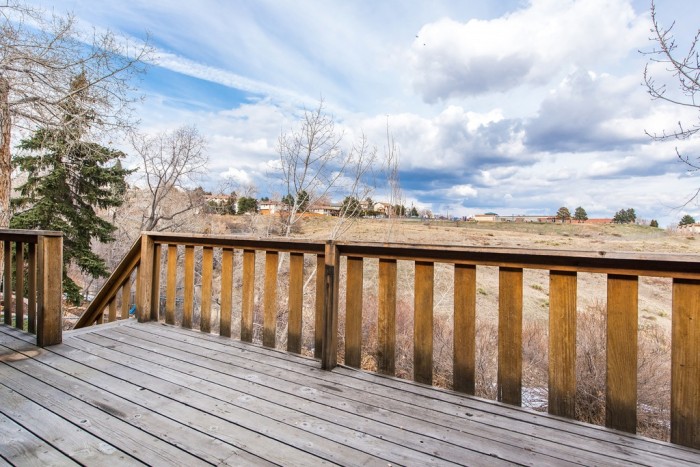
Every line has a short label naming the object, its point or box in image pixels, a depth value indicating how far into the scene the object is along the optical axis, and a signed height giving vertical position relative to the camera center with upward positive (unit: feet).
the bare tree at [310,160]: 25.00 +4.82
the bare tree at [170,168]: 37.37 +6.35
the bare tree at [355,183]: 24.93 +3.24
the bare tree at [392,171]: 24.63 +4.07
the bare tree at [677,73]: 12.49 +5.62
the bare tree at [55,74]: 23.21 +10.67
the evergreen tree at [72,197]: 33.63 +3.11
